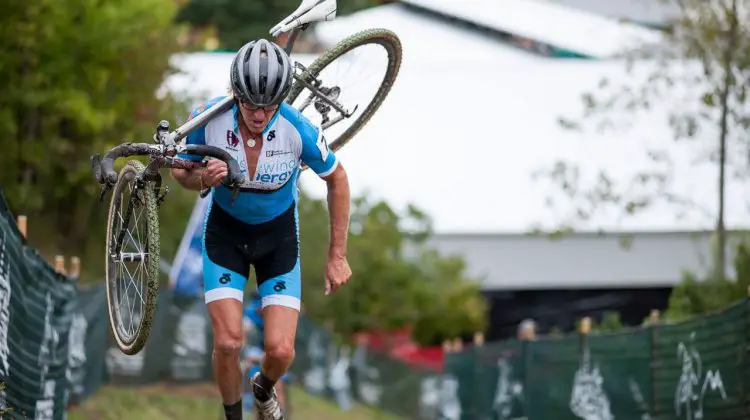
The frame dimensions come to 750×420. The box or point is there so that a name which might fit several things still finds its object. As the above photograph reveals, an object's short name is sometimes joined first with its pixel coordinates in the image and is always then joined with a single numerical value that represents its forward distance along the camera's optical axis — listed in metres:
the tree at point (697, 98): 24.59
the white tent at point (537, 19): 55.56
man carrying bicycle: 8.83
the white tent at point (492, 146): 42.38
